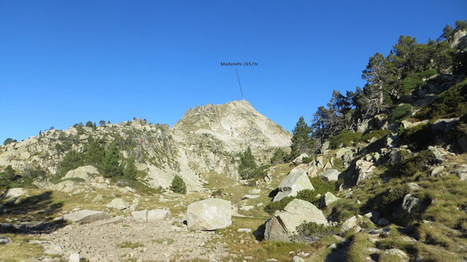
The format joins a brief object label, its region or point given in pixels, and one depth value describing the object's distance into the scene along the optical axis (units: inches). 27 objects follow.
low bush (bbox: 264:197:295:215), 1144.2
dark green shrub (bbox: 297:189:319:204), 1105.8
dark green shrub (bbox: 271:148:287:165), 3105.3
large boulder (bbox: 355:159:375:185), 1088.2
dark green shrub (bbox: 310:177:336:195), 1205.3
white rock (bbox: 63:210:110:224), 924.0
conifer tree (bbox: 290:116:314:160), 2789.1
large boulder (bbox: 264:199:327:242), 653.3
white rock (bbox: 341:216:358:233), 659.4
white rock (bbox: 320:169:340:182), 1356.2
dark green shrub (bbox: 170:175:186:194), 2414.7
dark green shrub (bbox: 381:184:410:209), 687.1
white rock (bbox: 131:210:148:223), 996.5
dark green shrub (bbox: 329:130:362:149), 1807.1
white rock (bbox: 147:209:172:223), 1010.7
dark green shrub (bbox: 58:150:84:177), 2675.4
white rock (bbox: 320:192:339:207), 974.0
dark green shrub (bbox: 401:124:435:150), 987.9
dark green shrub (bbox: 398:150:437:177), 817.2
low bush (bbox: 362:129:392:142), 1567.4
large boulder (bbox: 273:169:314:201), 1235.2
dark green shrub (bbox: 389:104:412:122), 1632.6
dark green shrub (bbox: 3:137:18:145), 6013.8
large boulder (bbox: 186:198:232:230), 858.8
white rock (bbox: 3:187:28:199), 1379.3
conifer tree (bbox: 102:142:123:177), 2033.7
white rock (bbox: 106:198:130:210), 1221.7
